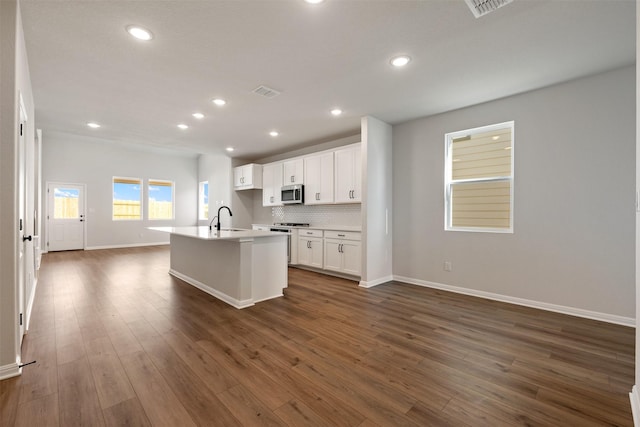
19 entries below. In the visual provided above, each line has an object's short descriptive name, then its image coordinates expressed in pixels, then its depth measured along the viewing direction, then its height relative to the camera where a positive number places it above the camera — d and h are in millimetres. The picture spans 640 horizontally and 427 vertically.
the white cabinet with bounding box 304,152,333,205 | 5363 +643
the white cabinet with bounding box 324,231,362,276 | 4699 -697
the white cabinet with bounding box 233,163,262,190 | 7066 +879
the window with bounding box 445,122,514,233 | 3745 +457
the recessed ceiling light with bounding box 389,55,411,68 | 2729 +1484
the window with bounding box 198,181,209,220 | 9602 +376
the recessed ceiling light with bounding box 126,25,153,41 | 2297 +1476
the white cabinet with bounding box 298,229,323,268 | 5371 -705
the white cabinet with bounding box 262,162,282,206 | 6590 +659
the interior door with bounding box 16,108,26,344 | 2164 -235
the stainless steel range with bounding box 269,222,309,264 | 6016 -341
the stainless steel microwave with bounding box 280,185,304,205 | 5883 +362
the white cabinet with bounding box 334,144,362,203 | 4852 +647
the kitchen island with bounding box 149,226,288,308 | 3453 -721
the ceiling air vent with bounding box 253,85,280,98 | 3412 +1478
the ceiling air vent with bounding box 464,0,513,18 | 1984 +1467
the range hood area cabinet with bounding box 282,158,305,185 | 5965 +856
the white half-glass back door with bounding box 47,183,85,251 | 7488 -174
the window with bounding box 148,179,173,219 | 9195 +388
